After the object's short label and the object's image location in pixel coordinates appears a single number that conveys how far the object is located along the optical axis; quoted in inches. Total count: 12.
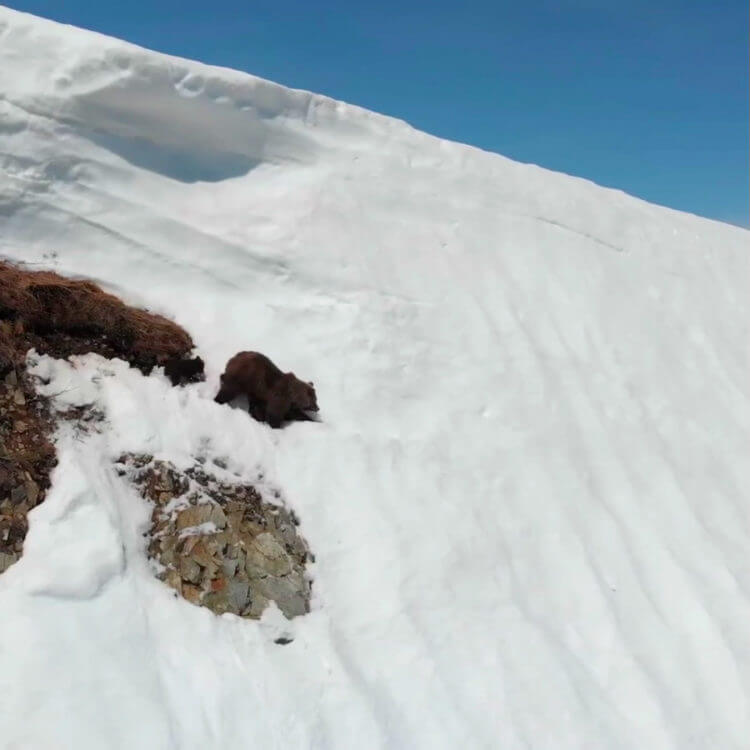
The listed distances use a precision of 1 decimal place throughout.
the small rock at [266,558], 190.1
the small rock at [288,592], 186.7
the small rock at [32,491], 169.0
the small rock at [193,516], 188.9
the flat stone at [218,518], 193.5
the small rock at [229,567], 184.5
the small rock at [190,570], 178.2
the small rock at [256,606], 179.9
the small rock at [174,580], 173.9
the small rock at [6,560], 154.6
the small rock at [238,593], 179.9
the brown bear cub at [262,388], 233.1
